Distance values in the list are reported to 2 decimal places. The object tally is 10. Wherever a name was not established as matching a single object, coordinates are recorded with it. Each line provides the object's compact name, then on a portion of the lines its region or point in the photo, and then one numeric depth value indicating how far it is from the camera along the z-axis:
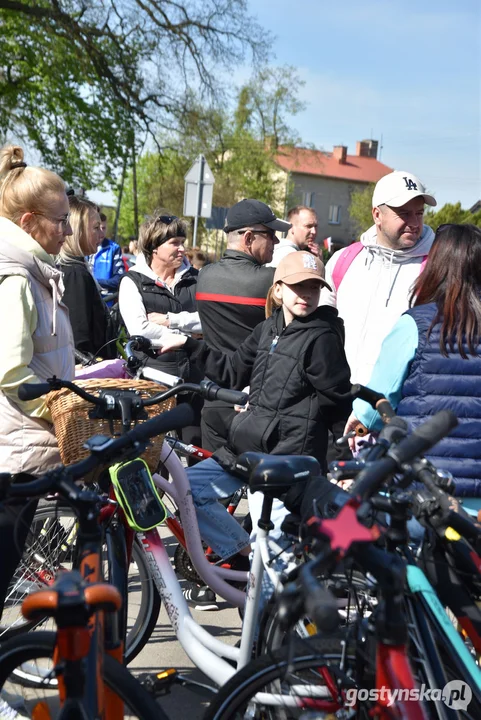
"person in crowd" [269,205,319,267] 7.72
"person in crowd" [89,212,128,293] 11.11
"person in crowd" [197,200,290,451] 4.70
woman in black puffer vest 5.47
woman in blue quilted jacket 2.92
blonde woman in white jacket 3.07
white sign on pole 12.52
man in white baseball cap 4.39
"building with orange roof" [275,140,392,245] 86.50
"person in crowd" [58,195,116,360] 5.64
